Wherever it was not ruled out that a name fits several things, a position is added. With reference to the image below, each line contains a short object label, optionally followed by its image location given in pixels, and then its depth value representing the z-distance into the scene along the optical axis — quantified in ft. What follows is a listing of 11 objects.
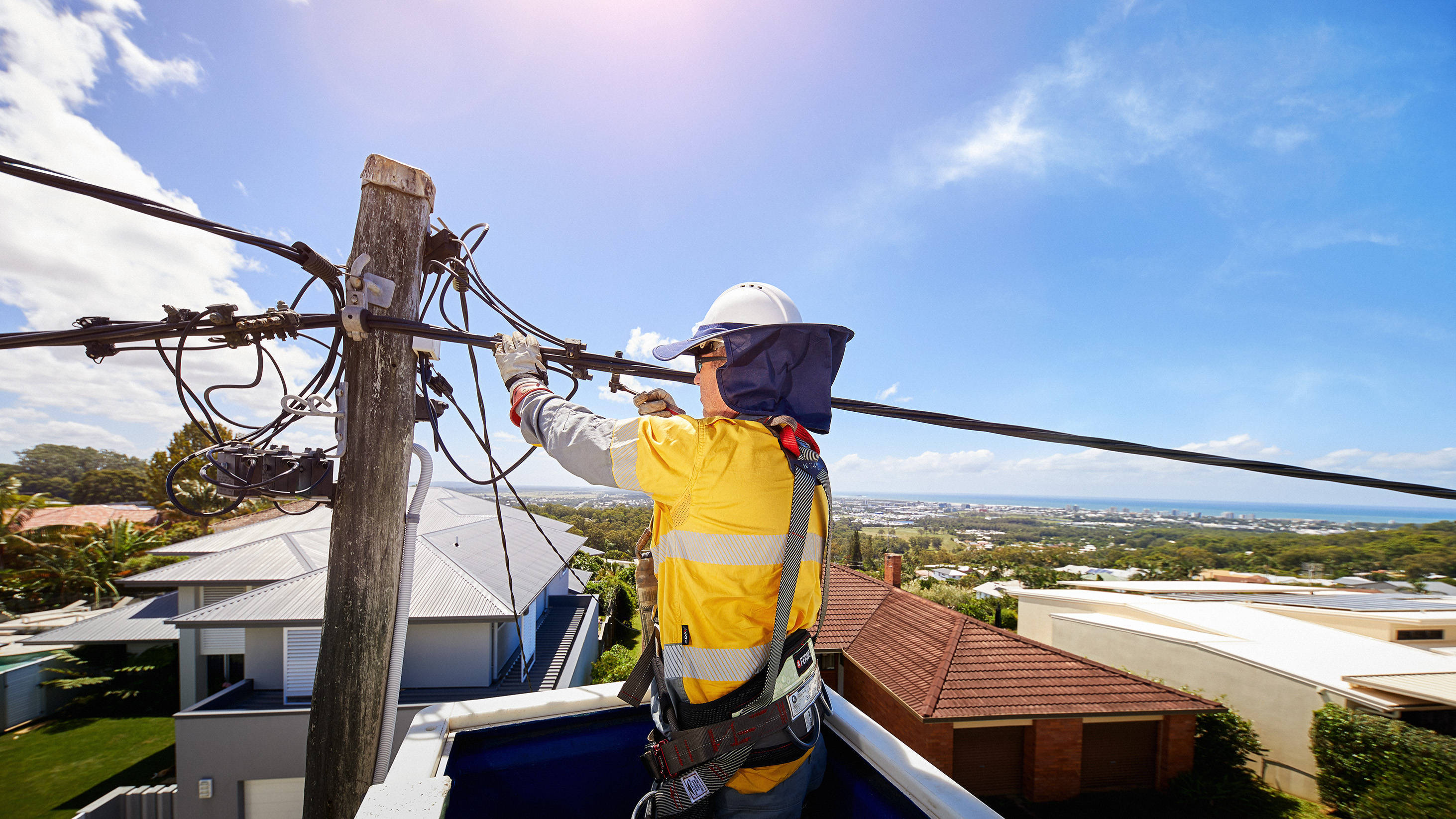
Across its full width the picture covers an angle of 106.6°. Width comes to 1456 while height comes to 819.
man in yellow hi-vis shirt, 5.68
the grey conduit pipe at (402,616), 9.12
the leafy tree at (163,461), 135.23
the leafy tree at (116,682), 63.93
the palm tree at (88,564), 96.89
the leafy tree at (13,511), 96.94
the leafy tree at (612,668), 55.06
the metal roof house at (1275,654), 47.73
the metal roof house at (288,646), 35.17
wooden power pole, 8.82
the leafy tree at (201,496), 105.29
